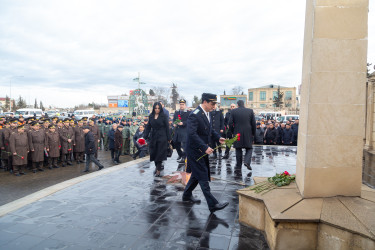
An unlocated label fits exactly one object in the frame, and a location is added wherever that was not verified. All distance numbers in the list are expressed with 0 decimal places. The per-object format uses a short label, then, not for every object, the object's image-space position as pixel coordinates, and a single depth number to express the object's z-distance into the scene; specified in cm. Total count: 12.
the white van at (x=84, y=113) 4068
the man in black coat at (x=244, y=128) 699
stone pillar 321
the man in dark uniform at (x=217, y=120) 948
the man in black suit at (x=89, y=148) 845
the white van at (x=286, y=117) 2711
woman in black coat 677
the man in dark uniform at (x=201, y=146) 412
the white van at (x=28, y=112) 3616
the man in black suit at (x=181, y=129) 855
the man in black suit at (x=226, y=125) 921
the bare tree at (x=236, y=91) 7912
